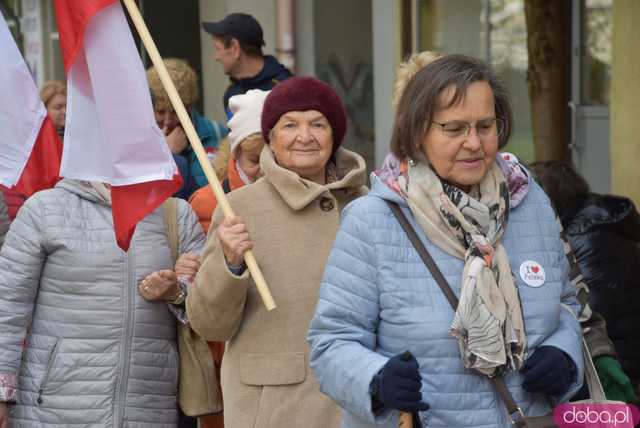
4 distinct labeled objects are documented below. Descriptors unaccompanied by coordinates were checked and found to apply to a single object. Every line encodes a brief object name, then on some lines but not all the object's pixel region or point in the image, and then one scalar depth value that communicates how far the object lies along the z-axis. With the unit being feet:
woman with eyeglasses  16.36
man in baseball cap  36.96
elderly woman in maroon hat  22.00
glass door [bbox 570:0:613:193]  47.12
